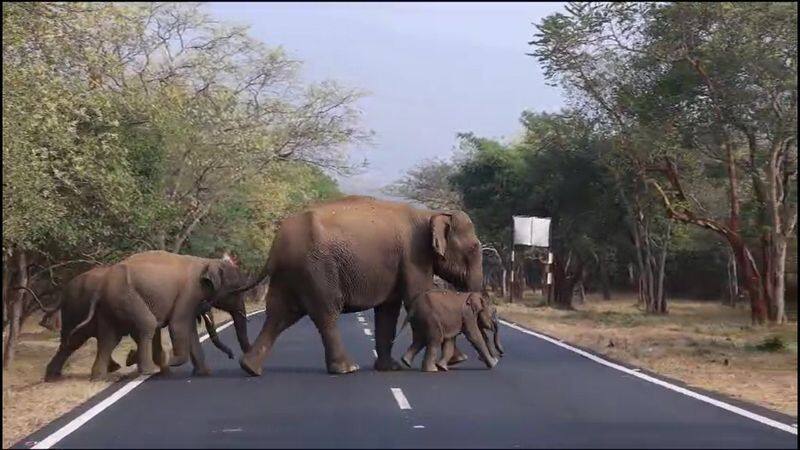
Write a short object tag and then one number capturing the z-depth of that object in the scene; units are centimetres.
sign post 4888
